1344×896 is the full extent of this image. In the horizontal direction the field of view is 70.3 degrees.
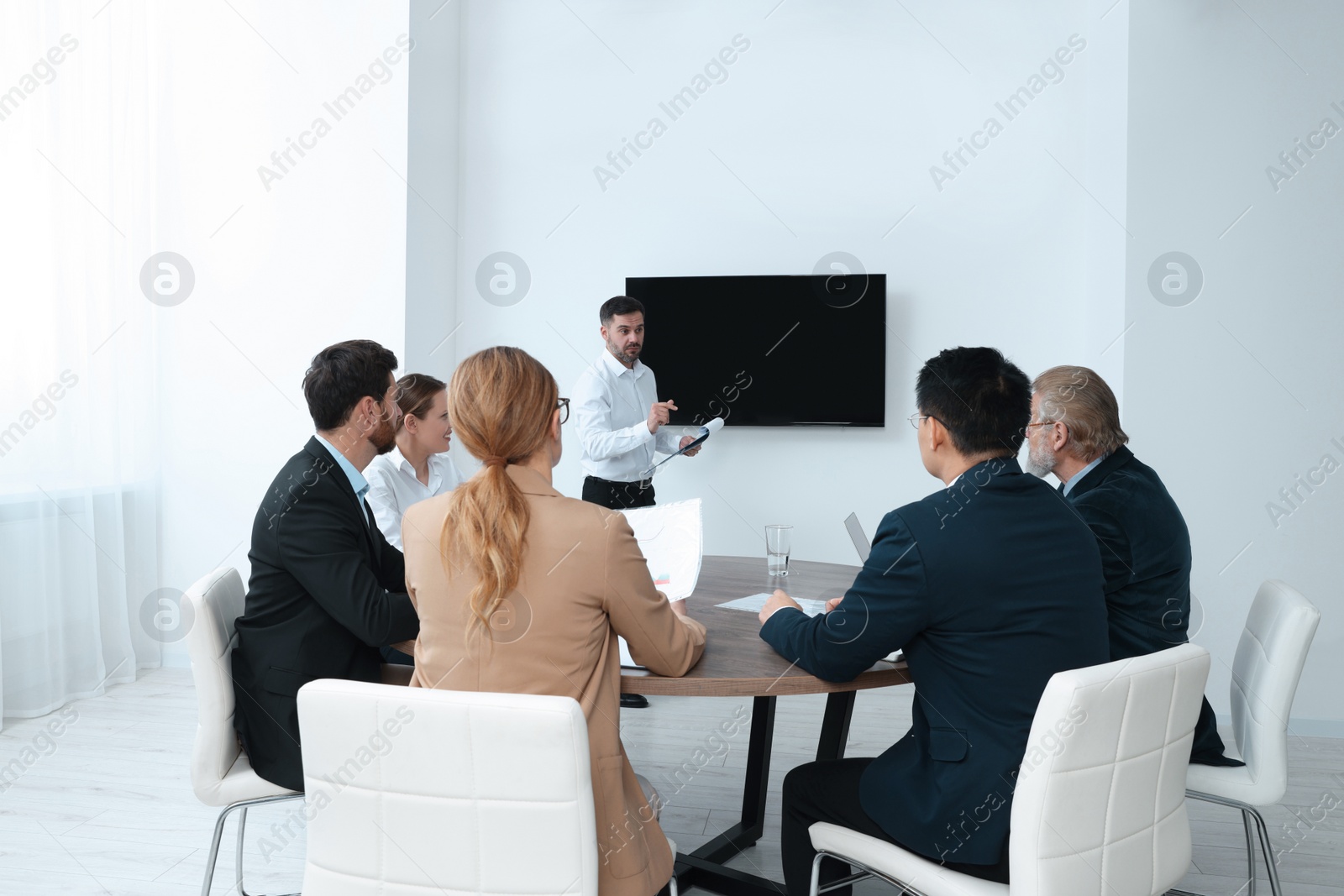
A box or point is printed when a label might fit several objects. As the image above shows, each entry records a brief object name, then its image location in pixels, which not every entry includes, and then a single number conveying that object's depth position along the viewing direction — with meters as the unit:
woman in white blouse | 2.84
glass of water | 2.65
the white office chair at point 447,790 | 1.31
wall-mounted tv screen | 4.50
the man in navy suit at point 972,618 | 1.60
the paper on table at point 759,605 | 2.23
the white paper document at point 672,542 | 2.16
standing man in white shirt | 4.16
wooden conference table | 1.71
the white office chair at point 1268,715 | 2.05
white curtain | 3.86
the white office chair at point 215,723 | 1.93
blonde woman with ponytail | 1.51
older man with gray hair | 2.10
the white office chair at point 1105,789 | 1.45
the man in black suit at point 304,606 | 1.88
